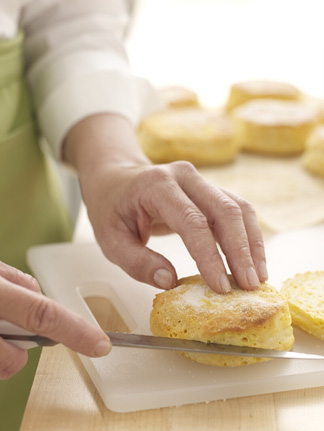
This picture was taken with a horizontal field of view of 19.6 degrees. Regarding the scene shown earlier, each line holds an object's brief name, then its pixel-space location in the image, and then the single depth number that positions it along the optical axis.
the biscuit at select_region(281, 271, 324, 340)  0.52
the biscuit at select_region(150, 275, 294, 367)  0.49
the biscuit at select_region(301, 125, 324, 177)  0.76
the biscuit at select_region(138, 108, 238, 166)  0.78
